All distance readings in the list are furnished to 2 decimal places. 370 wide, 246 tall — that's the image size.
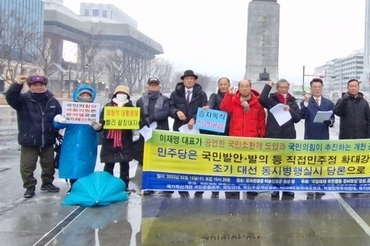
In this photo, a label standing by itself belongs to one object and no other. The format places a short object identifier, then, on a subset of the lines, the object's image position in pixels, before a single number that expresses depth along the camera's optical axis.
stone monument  21.19
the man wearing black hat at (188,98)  6.65
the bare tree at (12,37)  43.44
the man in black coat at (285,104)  6.28
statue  20.42
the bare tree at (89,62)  61.94
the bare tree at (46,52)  50.02
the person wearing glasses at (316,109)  6.61
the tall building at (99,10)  161.25
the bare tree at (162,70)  91.69
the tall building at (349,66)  125.32
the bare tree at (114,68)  70.06
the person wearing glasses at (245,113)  6.27
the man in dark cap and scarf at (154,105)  6.55
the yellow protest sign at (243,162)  6.21
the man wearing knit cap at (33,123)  6.28
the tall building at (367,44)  115.51
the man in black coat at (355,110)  6.53
